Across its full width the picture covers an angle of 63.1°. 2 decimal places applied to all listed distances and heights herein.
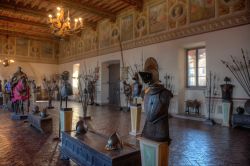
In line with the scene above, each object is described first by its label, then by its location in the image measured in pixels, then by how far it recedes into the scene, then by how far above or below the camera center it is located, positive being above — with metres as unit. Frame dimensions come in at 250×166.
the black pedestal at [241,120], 5.86 -0.95
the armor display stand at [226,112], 6.50 -0.78
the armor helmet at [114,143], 2.66 -0.73
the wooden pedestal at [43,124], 5.47 -1.02
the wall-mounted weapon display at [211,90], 7.16 -0.08
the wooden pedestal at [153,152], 2.22 -0.73
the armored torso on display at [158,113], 2.25 -0.29
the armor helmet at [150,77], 2.49 +0.13
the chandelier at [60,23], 7.29 +2.32
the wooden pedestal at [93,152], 2.45 -0.87
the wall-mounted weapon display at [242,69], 6.38 +0.61
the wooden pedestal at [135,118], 5.31 -0.82
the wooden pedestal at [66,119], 4.33 -0.69
